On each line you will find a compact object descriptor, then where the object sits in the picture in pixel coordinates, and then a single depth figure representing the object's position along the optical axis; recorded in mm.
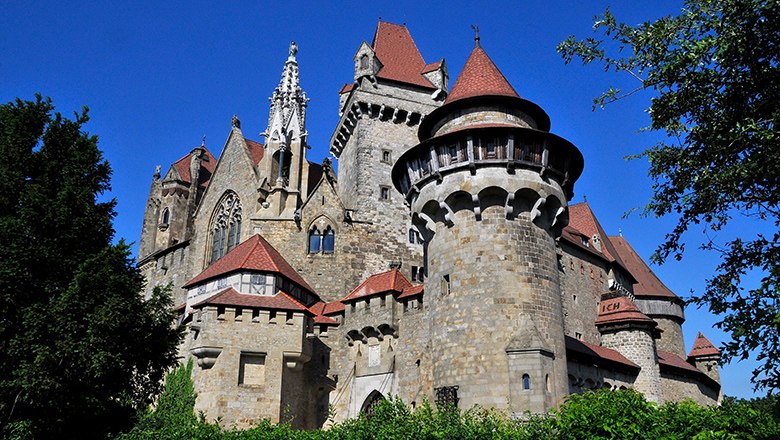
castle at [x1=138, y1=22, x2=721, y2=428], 20062
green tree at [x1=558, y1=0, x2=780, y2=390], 12180
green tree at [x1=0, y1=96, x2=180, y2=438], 16547
